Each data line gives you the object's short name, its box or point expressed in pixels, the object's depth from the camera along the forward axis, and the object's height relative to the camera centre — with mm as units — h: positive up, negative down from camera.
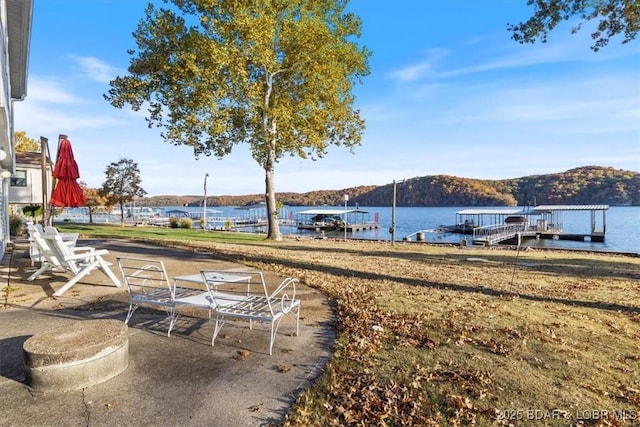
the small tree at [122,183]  39250 +2422
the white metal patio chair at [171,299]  4604 -1177
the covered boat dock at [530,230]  41969 -3287
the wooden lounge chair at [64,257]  6754 -927
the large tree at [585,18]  8969 +4631
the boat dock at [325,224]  54456 -2834
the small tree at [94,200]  41622 +774
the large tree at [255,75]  16344 +6065
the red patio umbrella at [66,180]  8914 +646
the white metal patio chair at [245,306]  4219 -1199
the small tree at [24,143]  39062 +6862
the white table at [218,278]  5137 -985
